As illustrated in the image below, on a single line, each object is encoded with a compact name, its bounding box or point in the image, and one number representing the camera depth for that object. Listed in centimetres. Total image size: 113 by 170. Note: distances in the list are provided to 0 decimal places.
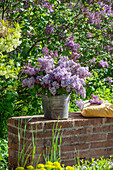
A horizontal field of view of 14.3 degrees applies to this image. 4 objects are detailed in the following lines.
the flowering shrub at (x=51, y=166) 326
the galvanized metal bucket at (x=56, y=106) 491
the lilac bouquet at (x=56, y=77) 478
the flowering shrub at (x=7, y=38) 463
